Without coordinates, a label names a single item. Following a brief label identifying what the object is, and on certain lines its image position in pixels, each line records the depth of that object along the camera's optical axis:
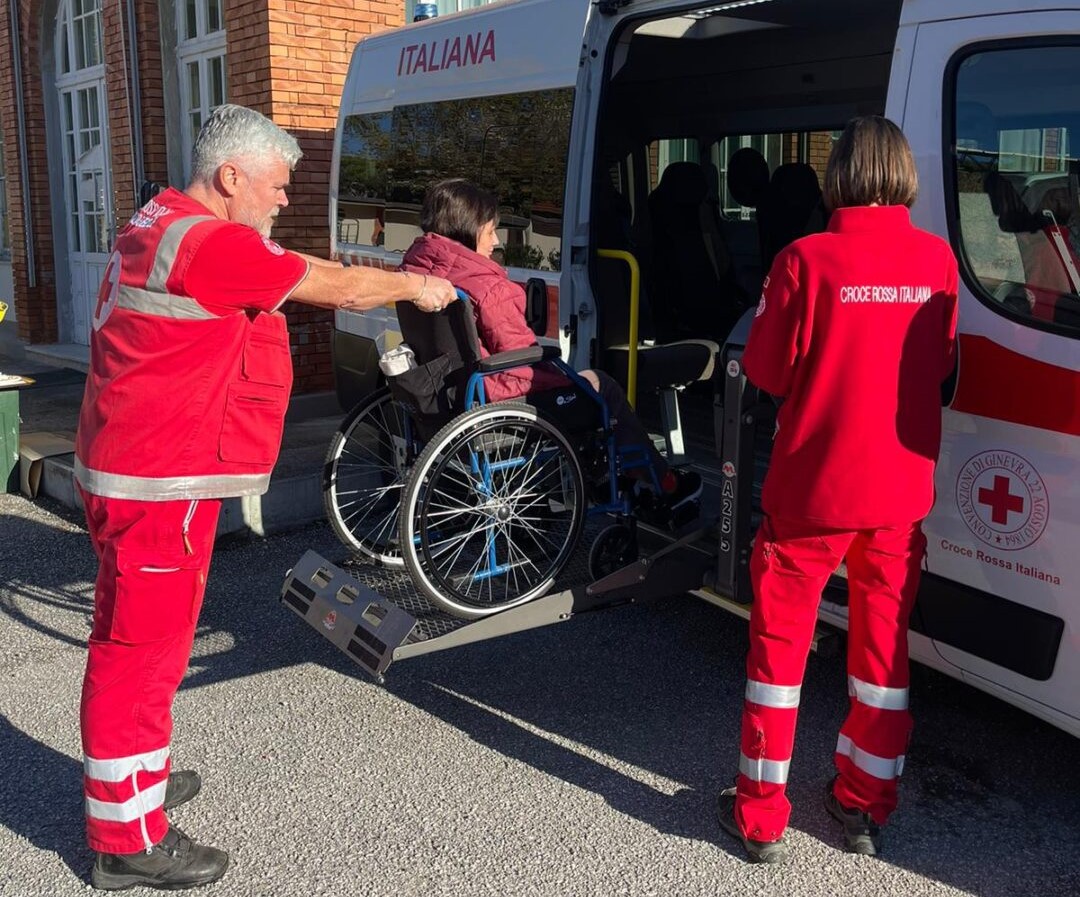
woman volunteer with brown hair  2.75
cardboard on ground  6.76
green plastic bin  6.71
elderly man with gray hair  2.87
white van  2.89
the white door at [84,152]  11.08
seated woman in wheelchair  3.79
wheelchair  3.53
